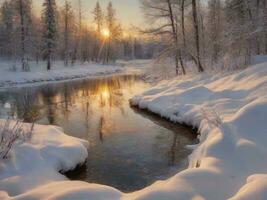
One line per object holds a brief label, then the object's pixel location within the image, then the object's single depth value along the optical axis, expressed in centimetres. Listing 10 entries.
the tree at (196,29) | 2244
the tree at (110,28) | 6862
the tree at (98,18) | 6831
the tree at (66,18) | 5212
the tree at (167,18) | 2583
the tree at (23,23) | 3953
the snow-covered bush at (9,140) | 786
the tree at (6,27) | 6049
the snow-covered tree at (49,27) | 4534
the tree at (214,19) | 4141
